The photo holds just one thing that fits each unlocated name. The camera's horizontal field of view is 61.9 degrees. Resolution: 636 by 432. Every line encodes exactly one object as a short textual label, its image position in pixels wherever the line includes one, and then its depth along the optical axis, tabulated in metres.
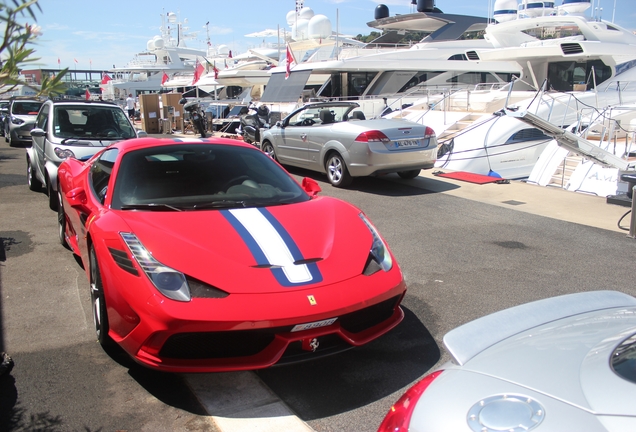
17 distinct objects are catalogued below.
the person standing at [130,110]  32.19
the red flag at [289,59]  24.86
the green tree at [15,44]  2.27
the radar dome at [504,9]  27.30
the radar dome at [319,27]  36.62
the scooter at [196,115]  18.43
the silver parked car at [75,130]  8.55
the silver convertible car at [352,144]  9.10
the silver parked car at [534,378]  1.52
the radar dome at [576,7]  25.00
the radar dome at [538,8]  25.09
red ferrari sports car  2.86
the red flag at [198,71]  33.25
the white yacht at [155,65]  69.75
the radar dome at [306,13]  48.38
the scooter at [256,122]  11.45
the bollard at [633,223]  6.22
